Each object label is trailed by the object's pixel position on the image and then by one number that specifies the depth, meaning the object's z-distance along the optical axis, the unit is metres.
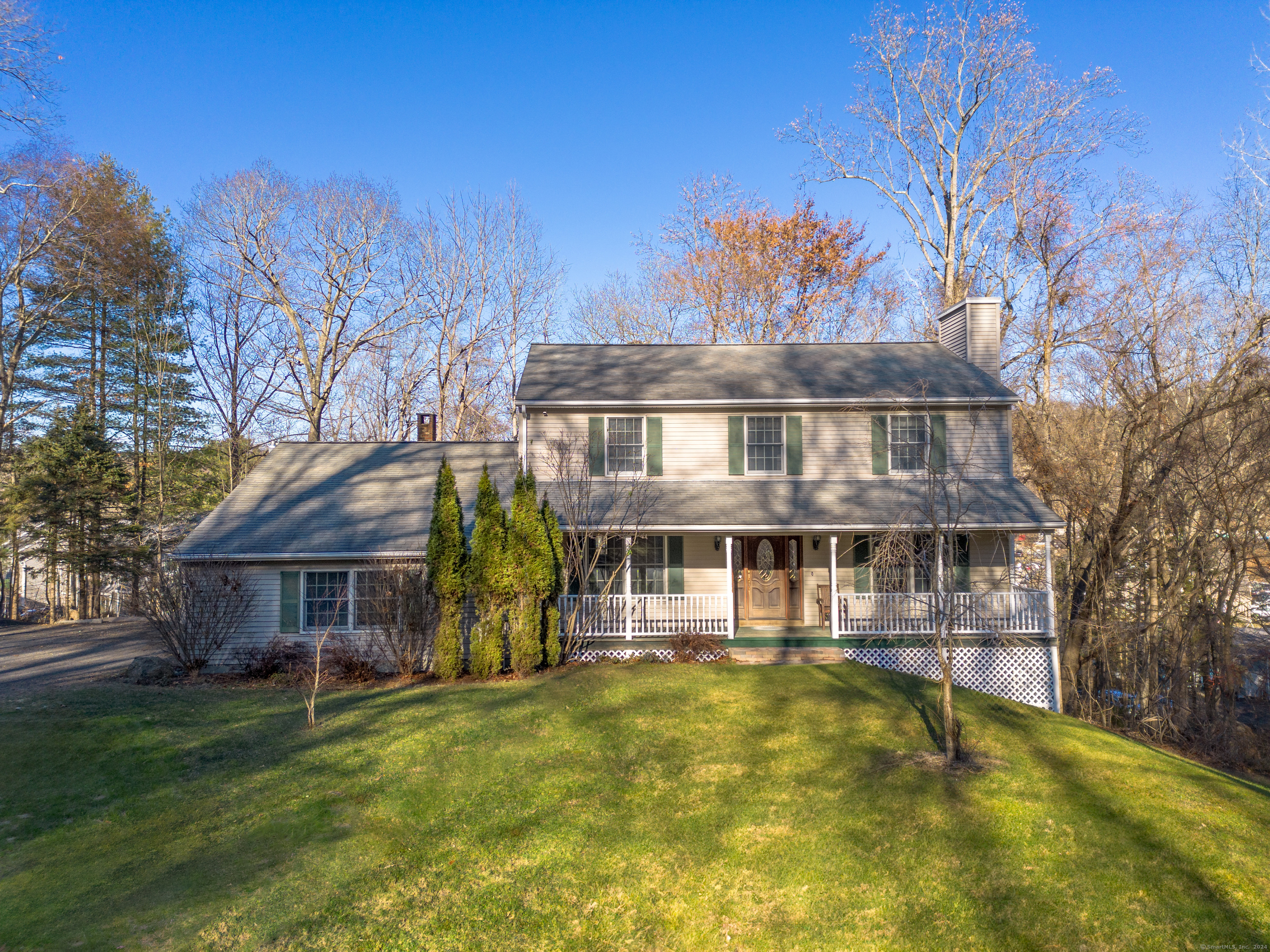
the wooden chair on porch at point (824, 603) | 15.06
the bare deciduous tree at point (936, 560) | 8.25
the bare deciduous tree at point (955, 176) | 25.00
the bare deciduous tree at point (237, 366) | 27.64
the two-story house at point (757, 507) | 13.72
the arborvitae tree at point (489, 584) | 12.70
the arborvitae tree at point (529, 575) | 12.73
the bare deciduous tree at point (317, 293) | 27.44
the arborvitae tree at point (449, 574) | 12.66
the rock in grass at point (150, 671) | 12.90
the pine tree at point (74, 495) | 21.03
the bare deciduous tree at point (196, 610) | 13.45
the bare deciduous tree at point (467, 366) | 30.62
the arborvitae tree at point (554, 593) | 13.10
